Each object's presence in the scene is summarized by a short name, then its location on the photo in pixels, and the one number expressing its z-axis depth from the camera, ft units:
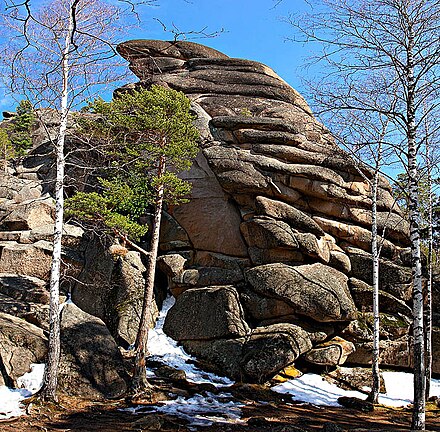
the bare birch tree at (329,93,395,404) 42.96
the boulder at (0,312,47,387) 35.42
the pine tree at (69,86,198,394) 46.70
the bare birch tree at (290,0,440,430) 26.86
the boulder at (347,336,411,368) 51.16
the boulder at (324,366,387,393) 46.42
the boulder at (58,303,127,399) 37.01
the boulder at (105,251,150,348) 51.98
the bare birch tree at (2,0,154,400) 33.42
